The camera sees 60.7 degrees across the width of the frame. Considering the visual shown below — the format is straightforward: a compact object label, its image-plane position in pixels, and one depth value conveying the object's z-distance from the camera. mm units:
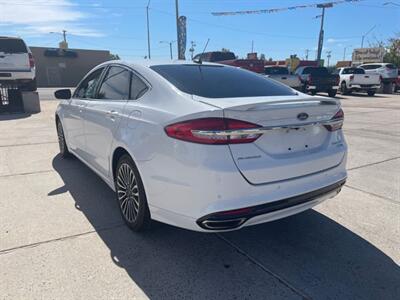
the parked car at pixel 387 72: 26108
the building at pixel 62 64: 42469
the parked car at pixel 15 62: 11797
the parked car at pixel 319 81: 20094
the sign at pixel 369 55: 49072
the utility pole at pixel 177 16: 27500
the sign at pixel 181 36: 28450
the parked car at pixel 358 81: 22314
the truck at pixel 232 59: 19328
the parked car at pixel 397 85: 27056
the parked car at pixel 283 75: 19375
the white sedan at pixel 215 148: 2416
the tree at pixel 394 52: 42469
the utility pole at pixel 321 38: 39656
